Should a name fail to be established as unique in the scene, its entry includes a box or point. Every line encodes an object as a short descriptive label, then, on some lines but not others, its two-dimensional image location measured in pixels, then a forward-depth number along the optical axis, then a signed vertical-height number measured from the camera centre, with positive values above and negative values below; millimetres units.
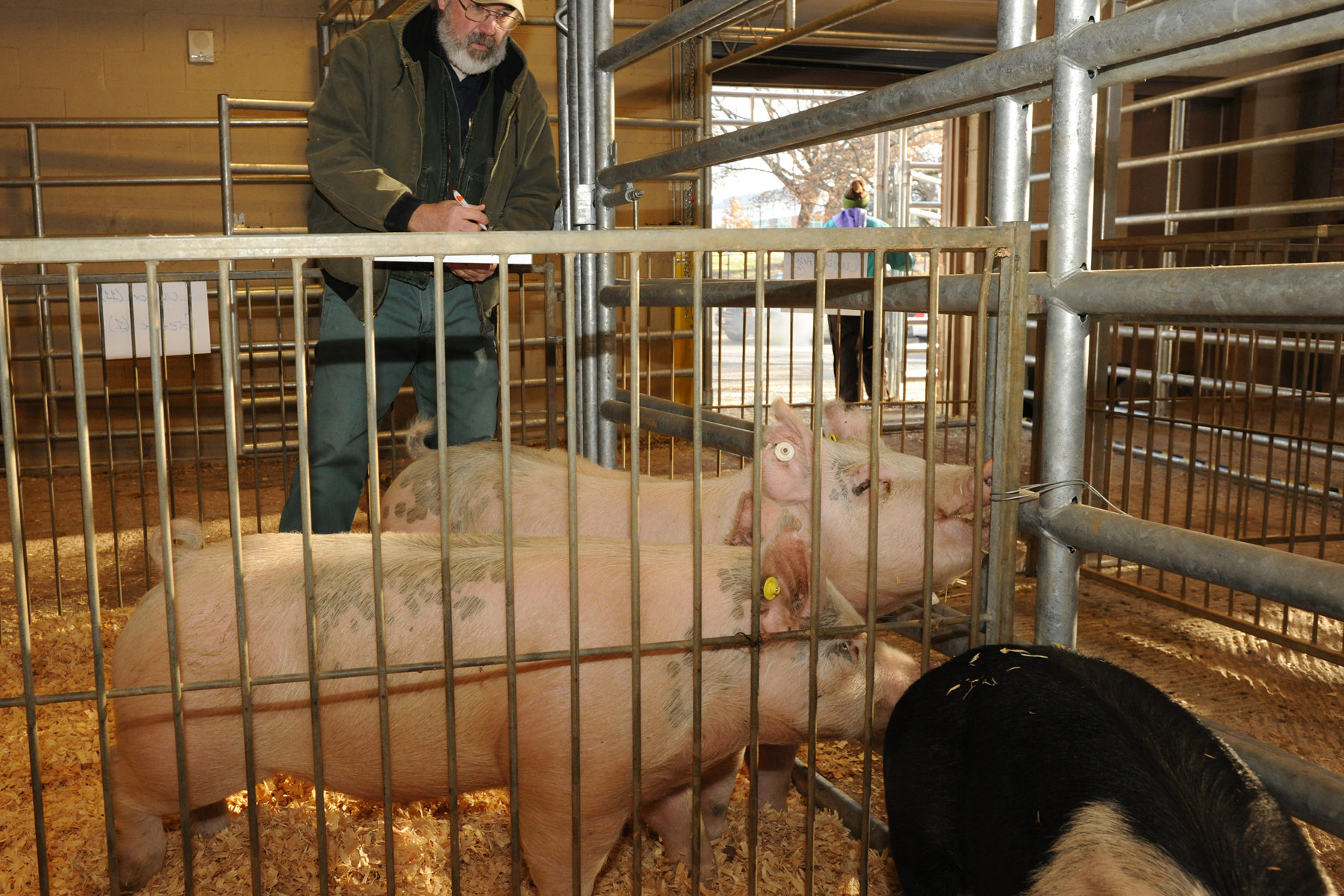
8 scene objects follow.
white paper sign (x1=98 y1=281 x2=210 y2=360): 3943 -18
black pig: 1179 -584
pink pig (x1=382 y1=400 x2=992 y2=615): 2332 -443
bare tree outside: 16000 +2072
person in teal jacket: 8695 +304
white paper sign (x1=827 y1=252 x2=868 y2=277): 8383 +343
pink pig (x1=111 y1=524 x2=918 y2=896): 1842 -641
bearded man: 2881 +354
